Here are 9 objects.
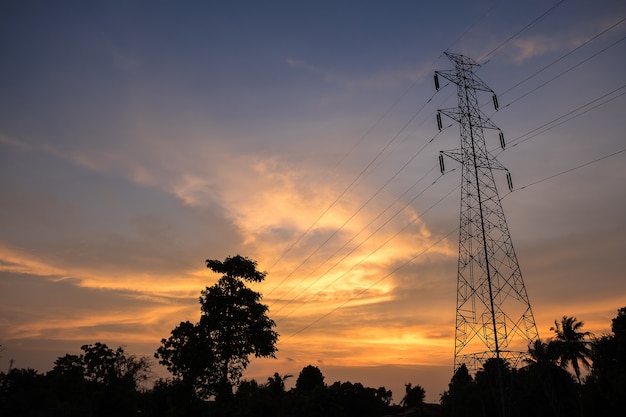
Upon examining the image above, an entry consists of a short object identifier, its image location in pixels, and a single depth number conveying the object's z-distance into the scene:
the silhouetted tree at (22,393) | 86.69
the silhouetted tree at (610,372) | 52.72
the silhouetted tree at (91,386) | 70.81
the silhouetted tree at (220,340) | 40.84
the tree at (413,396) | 128.10
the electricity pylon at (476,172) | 37.34
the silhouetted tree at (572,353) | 69.81
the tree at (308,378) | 127.94
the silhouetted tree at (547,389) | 58.56
